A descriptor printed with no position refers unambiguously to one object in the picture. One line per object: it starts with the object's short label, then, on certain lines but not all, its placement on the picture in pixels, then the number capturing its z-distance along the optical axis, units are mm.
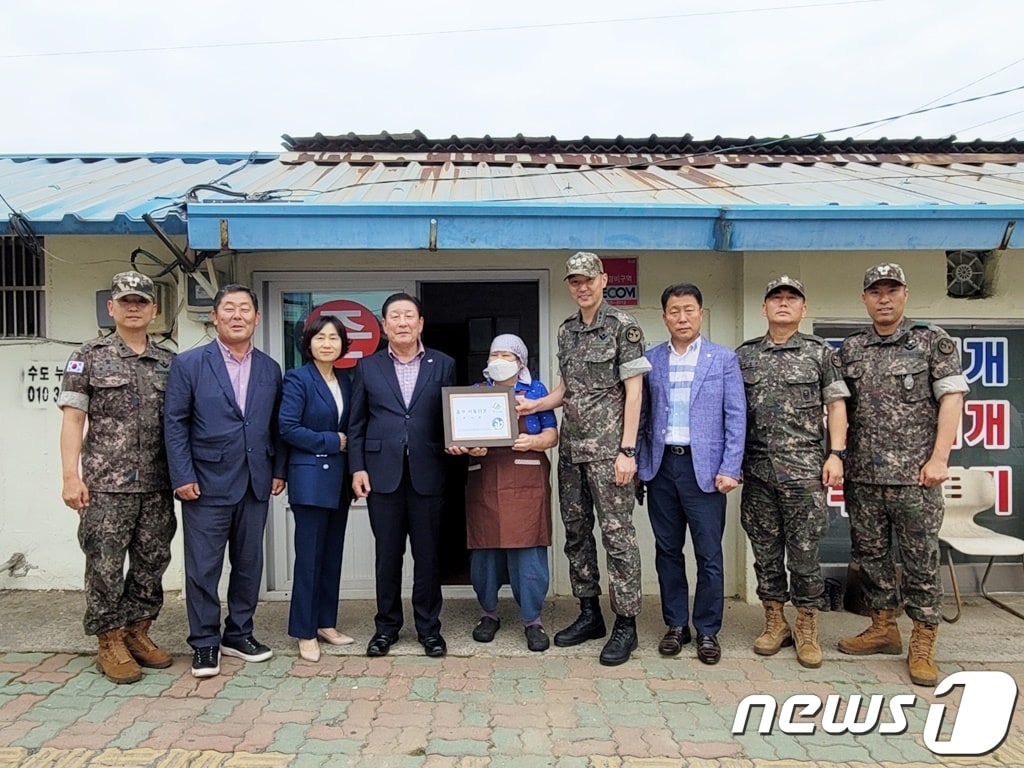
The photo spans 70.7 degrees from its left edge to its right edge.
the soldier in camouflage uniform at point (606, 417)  3668
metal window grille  4805
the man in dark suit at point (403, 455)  3688
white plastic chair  4617
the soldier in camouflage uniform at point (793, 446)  3609
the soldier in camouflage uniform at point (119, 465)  3424
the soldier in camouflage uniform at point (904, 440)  3492
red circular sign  4789
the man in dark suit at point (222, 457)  3486
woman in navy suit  3658
